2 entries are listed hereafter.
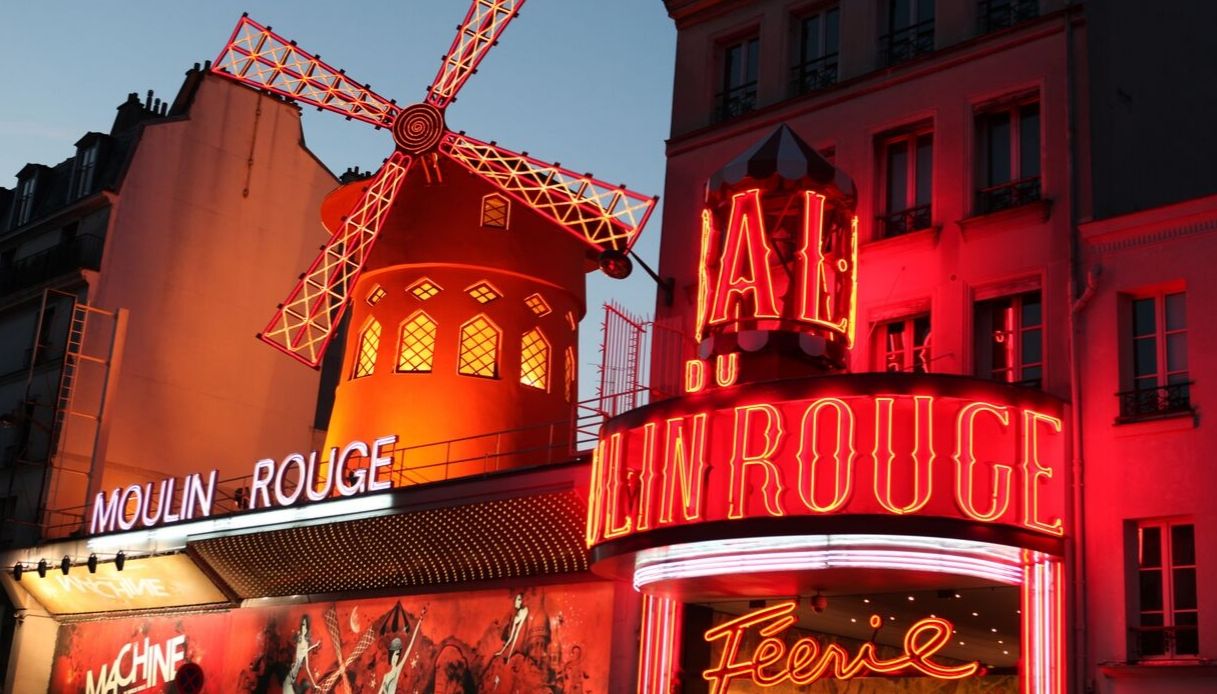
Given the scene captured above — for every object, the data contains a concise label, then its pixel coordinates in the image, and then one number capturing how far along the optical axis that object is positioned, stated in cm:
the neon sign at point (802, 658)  1005
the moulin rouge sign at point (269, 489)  1472
